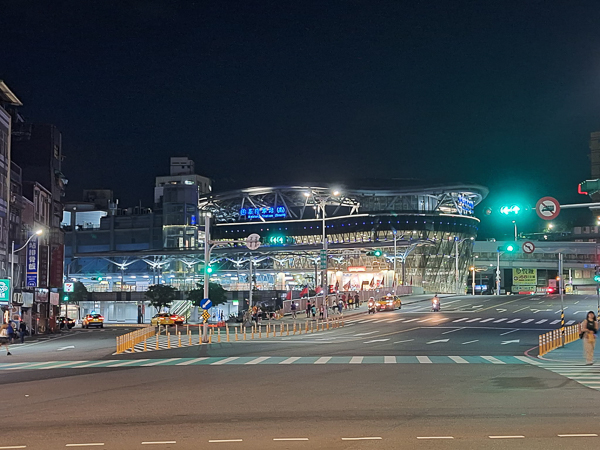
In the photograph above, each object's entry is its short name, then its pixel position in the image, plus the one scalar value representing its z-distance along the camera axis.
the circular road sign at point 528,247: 42.39
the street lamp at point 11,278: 54.19
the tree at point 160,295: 104.69
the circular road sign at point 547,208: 21.41
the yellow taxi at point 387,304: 76.44
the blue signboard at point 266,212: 154.25
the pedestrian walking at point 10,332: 46.21
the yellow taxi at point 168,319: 72.62
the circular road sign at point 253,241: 47.00
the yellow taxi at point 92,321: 74.31
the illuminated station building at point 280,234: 137.12
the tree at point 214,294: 101.75
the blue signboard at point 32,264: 61.19
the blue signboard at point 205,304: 40.22
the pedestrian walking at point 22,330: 47.48
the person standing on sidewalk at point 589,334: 24.80
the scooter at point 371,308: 74.62
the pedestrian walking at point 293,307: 73.97
